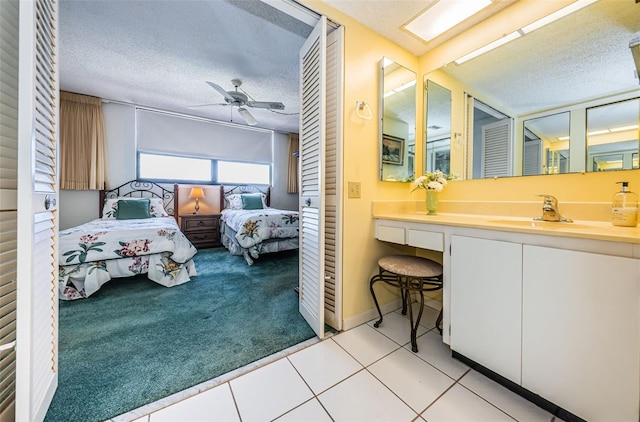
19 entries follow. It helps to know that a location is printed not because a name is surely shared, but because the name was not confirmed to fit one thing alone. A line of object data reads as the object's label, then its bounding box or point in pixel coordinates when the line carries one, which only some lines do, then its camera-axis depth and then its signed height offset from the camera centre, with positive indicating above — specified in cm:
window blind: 404 +137
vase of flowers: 179 +18
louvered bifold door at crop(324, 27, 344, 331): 161 +20
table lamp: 448 +24
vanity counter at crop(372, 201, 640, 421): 84 -45
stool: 147 -42
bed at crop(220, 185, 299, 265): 324 -37
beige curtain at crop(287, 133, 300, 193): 548 +100
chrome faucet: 136 -2
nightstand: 415 -40
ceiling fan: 284 +137
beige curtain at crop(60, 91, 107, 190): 338 +98
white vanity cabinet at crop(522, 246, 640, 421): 83 -50
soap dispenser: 112 +0
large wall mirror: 126 +75
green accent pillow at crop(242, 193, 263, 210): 448 +10
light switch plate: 168 +14
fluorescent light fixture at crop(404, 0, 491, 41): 158 +140
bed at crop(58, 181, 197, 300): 213 -49
